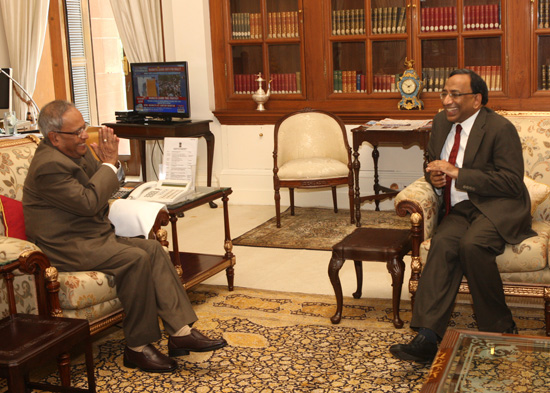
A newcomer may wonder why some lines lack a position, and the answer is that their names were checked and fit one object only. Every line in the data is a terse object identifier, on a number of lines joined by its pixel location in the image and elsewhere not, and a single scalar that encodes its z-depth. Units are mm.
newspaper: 5801
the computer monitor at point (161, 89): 6684
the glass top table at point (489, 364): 2447
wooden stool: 3789
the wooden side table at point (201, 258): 4113
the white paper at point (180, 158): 4141
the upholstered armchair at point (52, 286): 3217
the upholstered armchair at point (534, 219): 3484
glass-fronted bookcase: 6051
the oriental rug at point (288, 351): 3264
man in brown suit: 3408
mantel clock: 6199
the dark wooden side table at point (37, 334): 2712
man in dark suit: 3428
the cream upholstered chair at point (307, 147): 6004
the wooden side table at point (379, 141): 5754
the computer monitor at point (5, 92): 6301
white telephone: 4086
